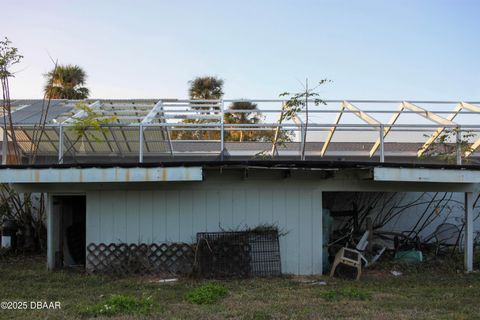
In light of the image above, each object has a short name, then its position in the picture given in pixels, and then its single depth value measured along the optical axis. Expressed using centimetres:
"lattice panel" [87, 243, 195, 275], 930
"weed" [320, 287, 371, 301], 721
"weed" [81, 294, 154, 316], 617
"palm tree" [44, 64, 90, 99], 1941
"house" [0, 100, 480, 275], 873
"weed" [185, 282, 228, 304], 689
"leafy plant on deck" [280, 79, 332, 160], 1286
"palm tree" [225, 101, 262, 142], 1742
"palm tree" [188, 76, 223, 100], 2264
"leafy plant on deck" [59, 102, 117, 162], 1080
